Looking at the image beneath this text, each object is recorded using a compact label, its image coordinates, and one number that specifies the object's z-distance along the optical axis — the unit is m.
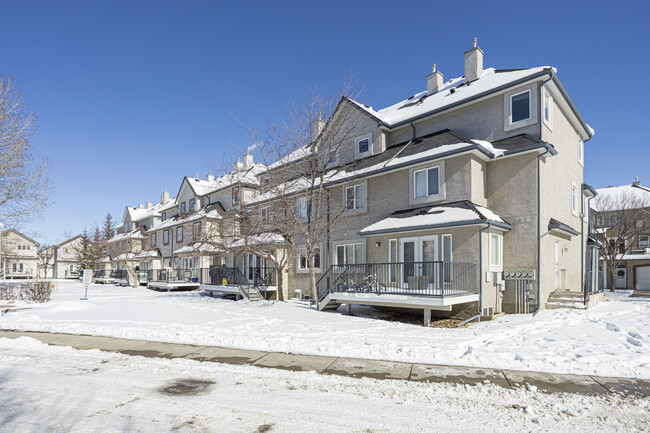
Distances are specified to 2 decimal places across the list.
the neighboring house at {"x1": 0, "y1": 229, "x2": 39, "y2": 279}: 64.06
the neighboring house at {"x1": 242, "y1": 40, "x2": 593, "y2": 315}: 13.51
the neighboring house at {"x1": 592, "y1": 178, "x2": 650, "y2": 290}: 31.59
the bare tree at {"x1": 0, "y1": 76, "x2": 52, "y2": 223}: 18.81
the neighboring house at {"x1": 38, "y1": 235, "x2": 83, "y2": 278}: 67.81
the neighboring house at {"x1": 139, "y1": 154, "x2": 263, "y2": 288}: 22.57
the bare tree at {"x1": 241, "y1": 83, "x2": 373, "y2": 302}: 16.92
